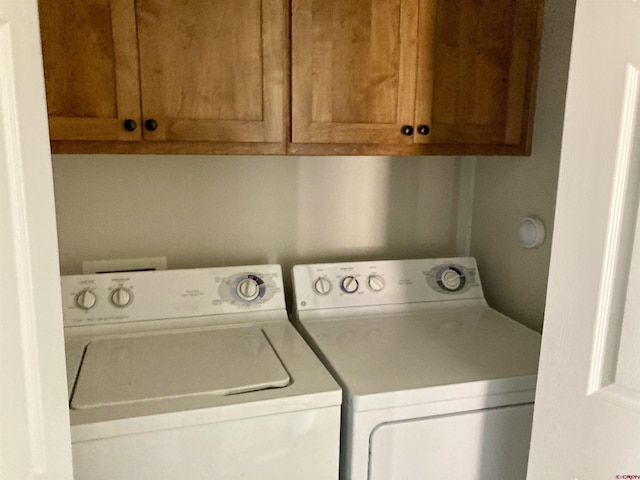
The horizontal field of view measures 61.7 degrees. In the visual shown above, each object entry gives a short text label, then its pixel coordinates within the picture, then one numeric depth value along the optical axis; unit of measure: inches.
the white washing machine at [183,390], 45.1
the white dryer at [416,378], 50.7
